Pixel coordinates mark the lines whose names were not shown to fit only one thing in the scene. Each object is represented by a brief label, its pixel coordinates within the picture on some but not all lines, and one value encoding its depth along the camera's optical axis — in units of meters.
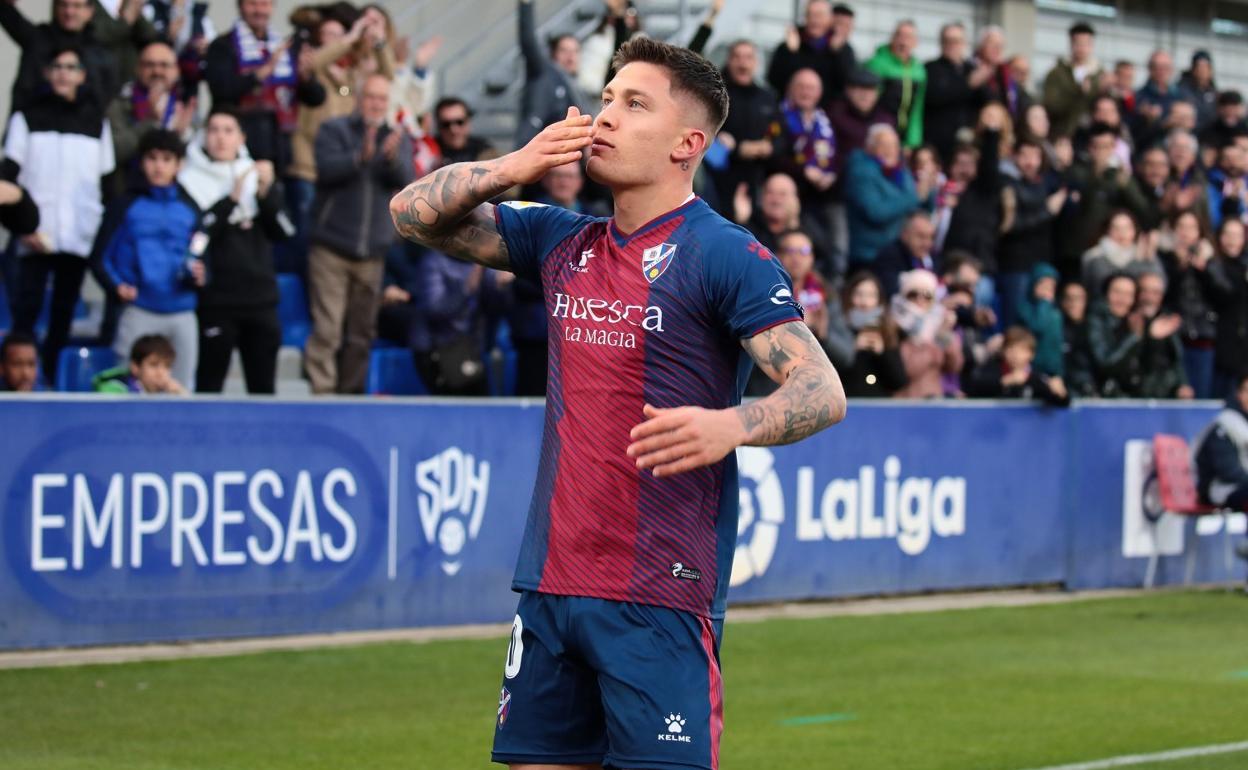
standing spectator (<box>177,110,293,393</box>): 12.01
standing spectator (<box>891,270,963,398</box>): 14.77
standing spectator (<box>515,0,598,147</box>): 13.95
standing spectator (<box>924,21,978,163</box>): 17.72
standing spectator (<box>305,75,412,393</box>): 12.73
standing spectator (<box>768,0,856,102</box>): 16.34
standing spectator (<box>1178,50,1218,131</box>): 21.97
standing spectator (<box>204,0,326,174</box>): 13.44
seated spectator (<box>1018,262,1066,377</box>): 16.09
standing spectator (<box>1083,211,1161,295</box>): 17.27
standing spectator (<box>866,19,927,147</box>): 17.38
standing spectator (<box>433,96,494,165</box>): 13.84
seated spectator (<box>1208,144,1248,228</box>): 20.47
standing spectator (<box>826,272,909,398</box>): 14.29
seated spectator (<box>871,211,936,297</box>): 15.80
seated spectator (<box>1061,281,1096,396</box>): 16.34
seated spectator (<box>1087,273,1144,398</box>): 16.41
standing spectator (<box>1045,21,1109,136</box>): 19.30
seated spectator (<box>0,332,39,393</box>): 10.91
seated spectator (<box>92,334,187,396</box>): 11.02
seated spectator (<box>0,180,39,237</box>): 11.35
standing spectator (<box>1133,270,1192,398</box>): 16.80
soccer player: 4.45
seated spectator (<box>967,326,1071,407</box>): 15.18
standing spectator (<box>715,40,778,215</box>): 15.05
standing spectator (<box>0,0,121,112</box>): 12.38
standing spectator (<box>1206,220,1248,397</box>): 18.16
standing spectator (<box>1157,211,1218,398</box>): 18.02
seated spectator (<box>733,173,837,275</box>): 14.18
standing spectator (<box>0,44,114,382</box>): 11.97
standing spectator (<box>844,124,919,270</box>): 15.70
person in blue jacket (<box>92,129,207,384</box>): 11.72
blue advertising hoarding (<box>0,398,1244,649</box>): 10.27
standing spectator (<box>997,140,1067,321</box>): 17.14
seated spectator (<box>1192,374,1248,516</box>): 15.39
